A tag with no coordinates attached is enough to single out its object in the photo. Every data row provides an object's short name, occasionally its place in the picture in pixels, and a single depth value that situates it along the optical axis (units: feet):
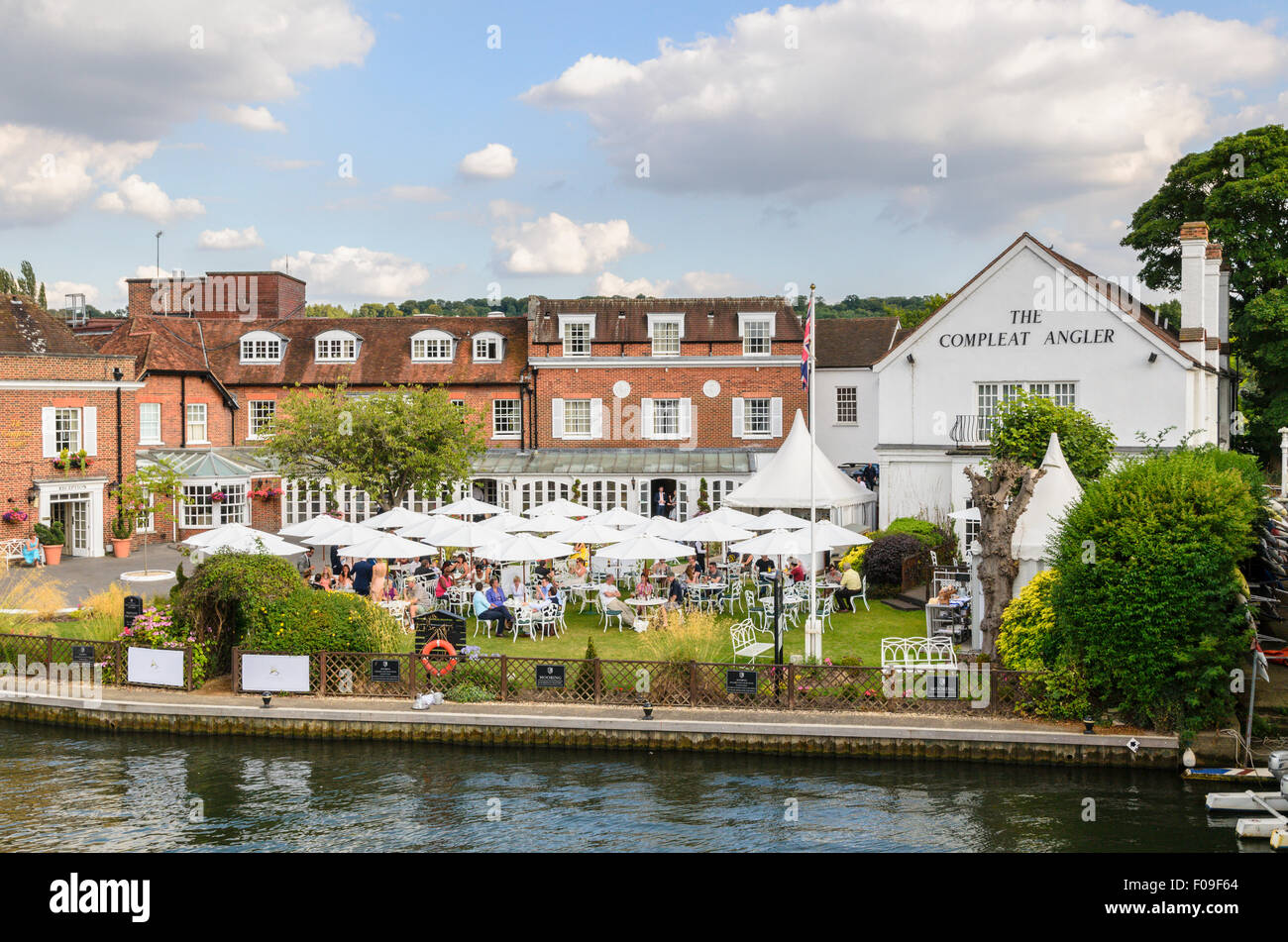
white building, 94.53
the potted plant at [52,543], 102.83
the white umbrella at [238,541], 69.92
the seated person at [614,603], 71.87
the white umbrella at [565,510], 91.30
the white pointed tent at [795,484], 83.10
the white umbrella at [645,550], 69.77
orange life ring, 56.75
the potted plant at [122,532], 109.29
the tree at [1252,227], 112.98
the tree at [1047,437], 81.46
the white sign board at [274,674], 56.49
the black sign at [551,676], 54.29
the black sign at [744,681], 53.01
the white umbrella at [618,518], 85.79
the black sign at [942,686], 52.75
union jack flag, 61.60
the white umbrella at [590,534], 78.18
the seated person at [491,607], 68.95
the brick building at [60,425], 104.88
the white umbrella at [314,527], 80.69
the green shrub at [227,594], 57.62
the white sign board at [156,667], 58.23
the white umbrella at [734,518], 84.07
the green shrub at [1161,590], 47.39
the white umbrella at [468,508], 92.27
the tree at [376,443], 98.37
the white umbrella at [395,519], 84.74
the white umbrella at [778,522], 84.02
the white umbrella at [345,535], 76.69
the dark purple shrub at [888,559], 83.56
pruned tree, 56.34
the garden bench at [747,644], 59.72
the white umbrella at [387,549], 70.59
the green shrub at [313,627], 57.31
